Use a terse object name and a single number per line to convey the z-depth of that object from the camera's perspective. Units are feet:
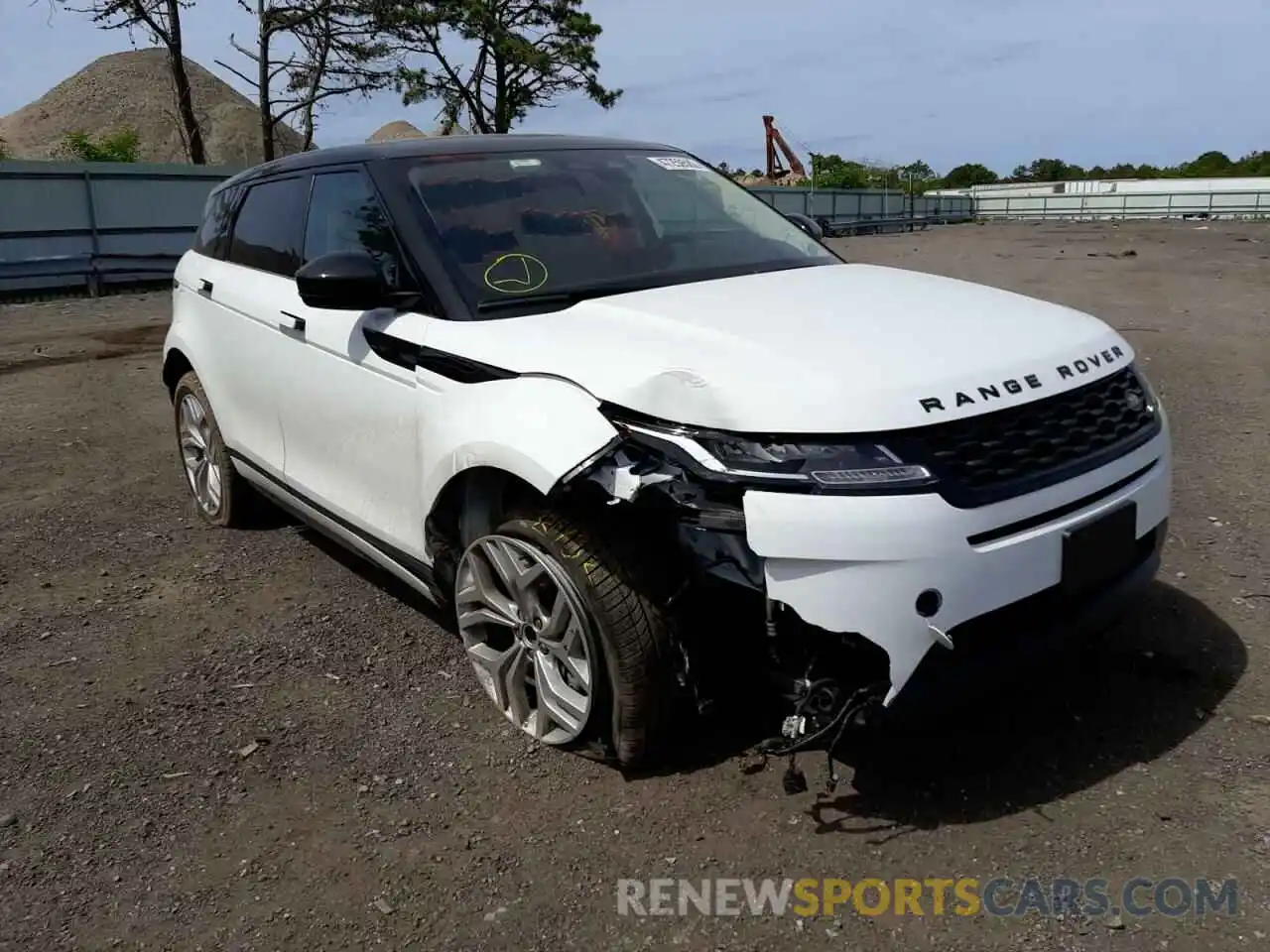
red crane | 204.13
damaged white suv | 8.11
